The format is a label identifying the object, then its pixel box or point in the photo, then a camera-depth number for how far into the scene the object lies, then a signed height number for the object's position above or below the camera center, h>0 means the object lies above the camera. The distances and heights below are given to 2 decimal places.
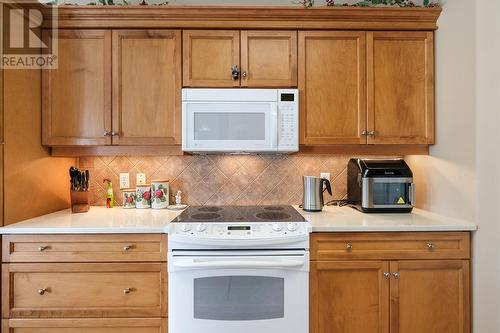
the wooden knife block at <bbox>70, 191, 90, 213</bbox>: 2.03 -0.26
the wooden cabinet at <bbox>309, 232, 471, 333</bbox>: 1.65 -0.68
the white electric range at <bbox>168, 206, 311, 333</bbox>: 1.60 -0.66
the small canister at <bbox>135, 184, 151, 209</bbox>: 2.20 -0.25
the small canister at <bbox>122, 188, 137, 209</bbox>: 2.21 -0.26
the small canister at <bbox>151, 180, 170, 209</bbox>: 2.18 -0.23
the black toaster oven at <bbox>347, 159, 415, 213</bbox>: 1.98 -0.17
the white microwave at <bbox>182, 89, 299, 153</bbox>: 1.90 +0.29
